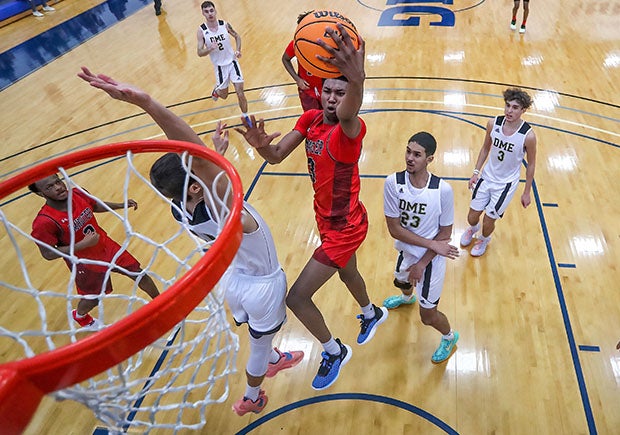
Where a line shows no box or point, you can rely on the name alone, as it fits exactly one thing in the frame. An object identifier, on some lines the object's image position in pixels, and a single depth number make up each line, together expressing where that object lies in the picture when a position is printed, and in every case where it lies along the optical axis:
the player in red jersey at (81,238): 2.89
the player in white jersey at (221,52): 6.07
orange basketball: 2.26
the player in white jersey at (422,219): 2.62
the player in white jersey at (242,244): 1.96
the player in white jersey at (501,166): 3.44
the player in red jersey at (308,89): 4.51
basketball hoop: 1.04
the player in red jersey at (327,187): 2.34
